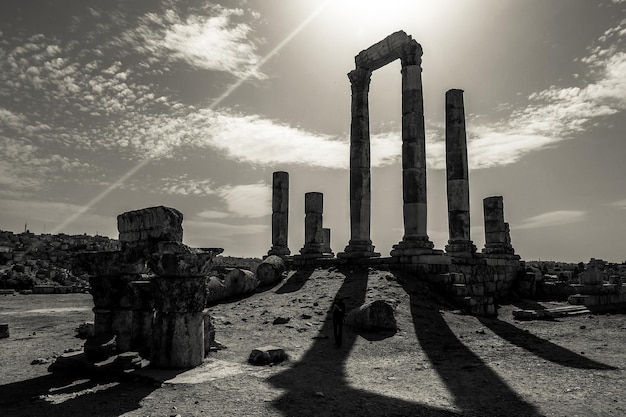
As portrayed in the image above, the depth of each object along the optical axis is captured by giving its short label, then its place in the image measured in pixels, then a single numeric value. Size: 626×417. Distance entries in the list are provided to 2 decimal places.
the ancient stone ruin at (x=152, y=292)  7.94
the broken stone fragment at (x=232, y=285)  16.42
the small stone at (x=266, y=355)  8.64
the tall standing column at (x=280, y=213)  25.33
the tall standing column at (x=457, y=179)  20.28
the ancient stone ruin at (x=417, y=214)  17.73
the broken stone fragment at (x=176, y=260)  7.95
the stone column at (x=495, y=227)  23.66
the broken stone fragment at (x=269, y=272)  18.97
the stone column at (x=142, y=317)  9.05
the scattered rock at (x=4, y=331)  12.10
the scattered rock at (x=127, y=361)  7.86
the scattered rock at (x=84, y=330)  11.98
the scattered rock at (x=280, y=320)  12.61
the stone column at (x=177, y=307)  7.88
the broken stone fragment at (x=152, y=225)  8.34
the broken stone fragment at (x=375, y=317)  11.64
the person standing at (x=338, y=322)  10.35
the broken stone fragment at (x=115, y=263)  9.12
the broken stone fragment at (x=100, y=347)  8.33
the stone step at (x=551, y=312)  15.16
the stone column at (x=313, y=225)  22.86
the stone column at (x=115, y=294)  9.15
